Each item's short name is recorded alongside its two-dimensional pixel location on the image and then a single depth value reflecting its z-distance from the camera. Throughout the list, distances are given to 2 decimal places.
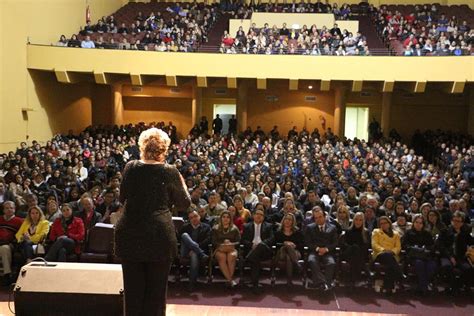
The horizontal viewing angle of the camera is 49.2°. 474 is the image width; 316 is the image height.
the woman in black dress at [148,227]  2.47
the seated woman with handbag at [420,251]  5.98
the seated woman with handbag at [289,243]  6.20
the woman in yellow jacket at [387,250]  5.98
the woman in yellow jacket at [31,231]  6.18
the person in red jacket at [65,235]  6.06
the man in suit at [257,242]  6.13
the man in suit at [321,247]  5.99
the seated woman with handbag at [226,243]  6.12
